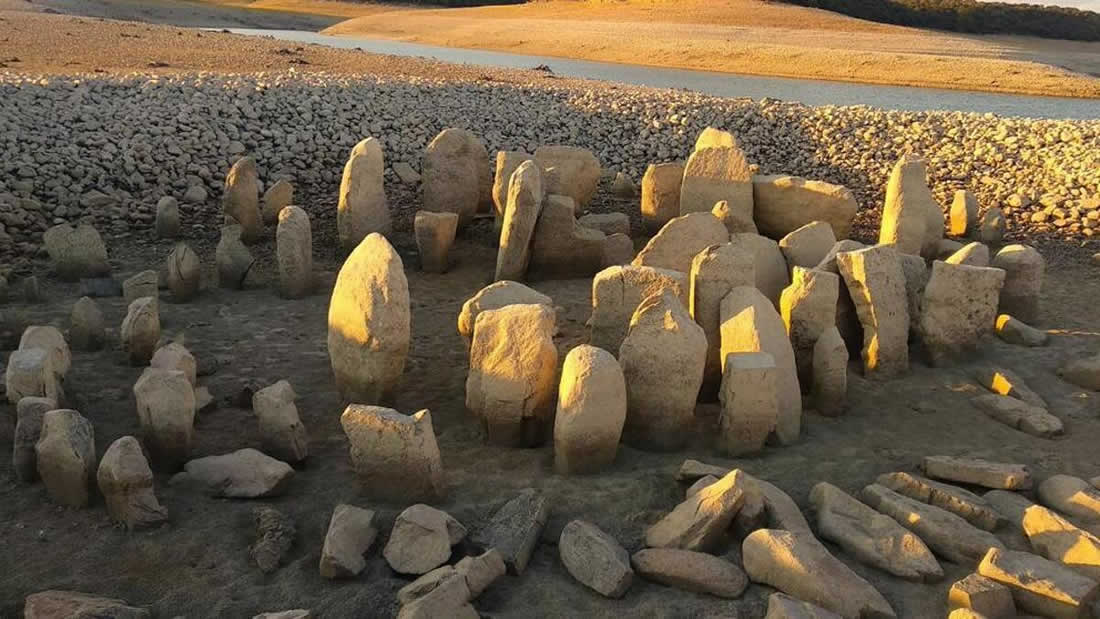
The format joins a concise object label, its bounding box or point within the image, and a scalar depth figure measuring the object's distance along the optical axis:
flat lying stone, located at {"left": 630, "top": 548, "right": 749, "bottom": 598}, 4.29
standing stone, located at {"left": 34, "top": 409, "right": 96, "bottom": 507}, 4.94
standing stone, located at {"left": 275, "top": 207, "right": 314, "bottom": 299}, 8.47
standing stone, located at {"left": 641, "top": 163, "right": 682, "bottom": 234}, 10.06
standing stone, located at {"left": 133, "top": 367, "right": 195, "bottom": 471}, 5.39
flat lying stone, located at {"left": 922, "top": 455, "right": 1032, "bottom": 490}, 5.20
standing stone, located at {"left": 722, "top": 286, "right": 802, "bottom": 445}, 5.88
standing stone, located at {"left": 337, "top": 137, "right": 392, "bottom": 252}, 9.59
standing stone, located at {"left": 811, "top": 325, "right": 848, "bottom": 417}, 6.21
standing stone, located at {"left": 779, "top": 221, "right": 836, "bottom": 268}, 7.71
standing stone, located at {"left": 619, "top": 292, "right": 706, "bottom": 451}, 5.65
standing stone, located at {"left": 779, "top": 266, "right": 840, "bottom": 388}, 6.50
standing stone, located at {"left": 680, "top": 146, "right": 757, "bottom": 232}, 9.22
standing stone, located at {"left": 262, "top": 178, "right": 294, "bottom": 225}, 10.37
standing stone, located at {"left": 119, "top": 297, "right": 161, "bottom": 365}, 6.89
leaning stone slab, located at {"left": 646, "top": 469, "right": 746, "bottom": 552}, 4.54
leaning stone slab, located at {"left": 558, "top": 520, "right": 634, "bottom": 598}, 4.30
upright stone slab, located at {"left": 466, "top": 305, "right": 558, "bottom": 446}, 5.69
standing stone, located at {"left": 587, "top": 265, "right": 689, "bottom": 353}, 6.26
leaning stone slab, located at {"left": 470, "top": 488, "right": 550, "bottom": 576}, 4.48
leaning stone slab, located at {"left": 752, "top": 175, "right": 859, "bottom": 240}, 9.14
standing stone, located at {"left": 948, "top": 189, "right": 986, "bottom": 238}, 10.72
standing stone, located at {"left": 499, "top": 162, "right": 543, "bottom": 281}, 8.49
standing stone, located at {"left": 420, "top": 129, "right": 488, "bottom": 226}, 10.22
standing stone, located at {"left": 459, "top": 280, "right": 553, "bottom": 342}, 6.57
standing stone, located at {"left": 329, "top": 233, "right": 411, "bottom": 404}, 6.23
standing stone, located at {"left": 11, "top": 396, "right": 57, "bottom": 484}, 5.16
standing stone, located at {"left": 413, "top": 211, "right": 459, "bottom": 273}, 9.31
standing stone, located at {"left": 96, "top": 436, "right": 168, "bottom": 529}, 4.78
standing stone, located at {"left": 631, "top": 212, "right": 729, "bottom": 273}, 7.35
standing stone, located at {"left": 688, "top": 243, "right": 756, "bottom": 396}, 6.40
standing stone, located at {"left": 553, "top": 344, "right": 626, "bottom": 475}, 5.23
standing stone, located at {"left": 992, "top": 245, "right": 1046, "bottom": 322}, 8.06
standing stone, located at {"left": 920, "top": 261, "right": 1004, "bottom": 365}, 7.12
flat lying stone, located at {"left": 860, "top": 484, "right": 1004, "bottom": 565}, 4.58
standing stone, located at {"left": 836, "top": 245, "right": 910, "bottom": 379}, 6.81
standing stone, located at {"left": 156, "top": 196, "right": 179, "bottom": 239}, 10.09
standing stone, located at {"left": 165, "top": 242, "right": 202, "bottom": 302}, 8.38
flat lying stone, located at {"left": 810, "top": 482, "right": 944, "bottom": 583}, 4.43
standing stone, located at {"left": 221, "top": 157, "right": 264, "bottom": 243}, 9.97
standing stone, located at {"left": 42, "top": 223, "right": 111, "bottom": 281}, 8.81
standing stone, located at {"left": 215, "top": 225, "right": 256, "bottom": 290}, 8.73
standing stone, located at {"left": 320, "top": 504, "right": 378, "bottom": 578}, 4.39
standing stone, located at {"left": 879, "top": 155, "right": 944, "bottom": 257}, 8.94
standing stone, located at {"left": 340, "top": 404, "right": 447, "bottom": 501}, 4.98
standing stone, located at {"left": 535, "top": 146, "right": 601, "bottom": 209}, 10.46
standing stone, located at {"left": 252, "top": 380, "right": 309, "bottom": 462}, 5.48
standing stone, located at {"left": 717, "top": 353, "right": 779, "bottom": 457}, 5.49
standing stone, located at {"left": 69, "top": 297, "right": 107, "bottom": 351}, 7.14
